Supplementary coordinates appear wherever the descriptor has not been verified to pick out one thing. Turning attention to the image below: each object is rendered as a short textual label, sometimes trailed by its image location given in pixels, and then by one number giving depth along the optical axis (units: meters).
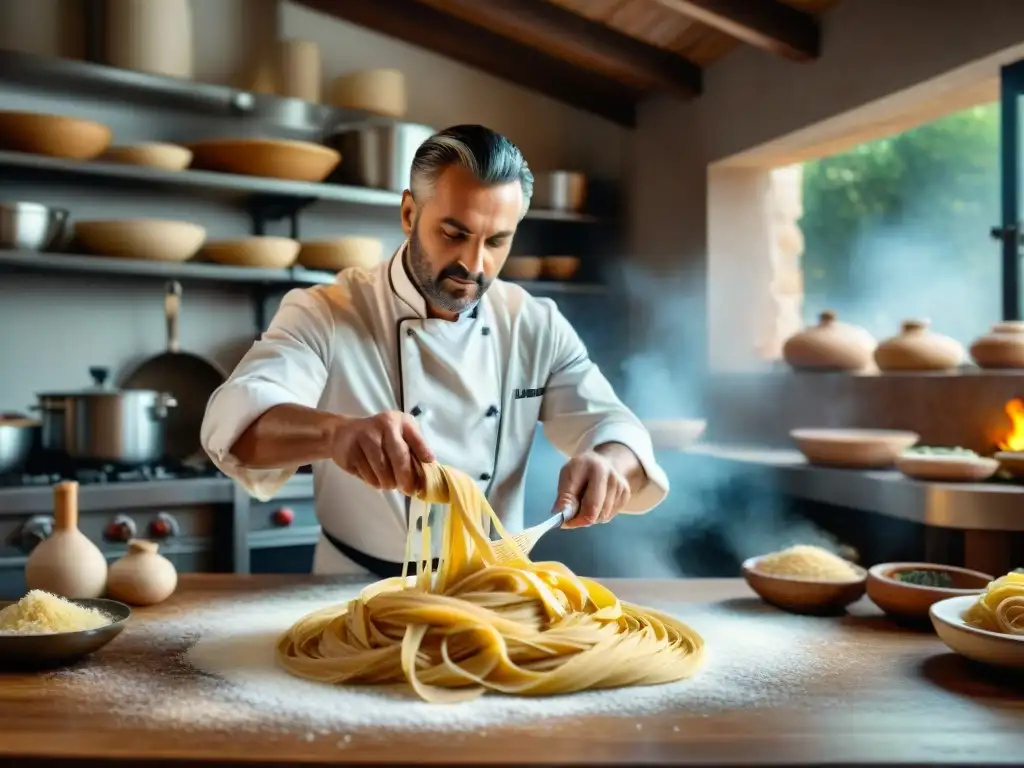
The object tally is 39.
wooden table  1.24
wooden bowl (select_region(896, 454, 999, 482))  2.98
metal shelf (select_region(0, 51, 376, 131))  4.02
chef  2.00
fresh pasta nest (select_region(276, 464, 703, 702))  1.54
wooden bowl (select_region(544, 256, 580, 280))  5.03
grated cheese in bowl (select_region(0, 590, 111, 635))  1.61
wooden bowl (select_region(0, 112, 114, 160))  3.78
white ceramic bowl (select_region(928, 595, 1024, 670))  1.53
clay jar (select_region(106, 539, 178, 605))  2.02
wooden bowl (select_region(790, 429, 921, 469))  3.39
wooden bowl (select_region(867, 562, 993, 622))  1.87
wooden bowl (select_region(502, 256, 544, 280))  4.90
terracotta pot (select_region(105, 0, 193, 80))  4.10
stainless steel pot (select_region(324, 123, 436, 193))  4.48
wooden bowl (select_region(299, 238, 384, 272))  4.33
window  4.21
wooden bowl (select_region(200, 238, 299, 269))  4.18
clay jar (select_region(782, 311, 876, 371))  4.06
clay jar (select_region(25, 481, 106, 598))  1.98
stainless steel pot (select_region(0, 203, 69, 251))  3.70
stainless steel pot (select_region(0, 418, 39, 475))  3.46
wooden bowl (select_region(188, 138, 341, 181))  4.20
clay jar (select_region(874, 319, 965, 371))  3.59
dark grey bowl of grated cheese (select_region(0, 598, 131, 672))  1.56
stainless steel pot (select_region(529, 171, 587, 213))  5.11
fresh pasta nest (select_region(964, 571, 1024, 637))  1.60
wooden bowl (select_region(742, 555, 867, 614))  1.98
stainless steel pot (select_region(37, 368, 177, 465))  3.62
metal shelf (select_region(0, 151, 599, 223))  3.83
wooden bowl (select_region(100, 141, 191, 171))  4.01
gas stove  3.56
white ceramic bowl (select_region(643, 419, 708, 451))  4.09
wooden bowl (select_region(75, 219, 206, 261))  3.94
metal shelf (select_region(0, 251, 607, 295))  3.78
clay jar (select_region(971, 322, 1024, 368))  3.19
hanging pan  4.36
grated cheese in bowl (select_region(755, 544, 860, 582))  2.03
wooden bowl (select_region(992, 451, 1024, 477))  2.99
